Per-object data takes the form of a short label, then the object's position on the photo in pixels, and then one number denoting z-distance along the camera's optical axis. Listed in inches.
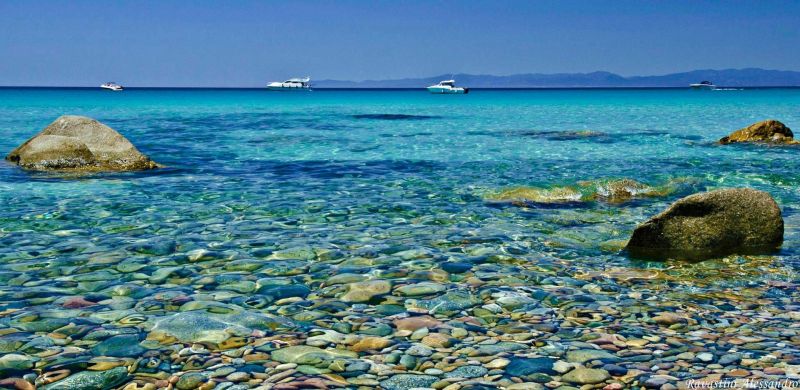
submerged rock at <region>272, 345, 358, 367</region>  221.6
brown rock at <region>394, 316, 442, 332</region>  254.1
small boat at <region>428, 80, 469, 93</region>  5575.8
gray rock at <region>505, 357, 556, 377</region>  212.5
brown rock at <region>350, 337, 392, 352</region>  234.2
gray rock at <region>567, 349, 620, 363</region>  220.8
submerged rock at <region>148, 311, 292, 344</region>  241.8
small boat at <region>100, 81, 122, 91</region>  7686.0
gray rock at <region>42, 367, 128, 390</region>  202.2
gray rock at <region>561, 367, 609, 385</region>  205.5
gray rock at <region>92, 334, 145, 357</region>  226.4
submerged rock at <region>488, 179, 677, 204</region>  536.4
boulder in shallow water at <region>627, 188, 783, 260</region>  366.6
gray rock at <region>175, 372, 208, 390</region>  201.3
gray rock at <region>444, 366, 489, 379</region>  210.5
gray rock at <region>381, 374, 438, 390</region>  203.3
